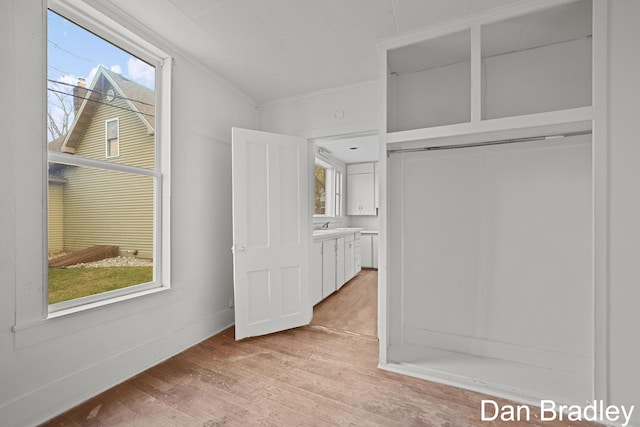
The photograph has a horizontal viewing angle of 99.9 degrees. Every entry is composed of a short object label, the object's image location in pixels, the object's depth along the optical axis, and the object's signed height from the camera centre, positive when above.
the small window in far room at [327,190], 6.01 +0.52
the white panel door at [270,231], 2.77 -0.21
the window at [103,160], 1.80 +0.40
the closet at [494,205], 2.01 +0.06
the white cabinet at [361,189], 6.84 +0.60
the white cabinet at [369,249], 6.44 -0.90
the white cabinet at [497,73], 1.90 +1.21
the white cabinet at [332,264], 3.59 -0.82
